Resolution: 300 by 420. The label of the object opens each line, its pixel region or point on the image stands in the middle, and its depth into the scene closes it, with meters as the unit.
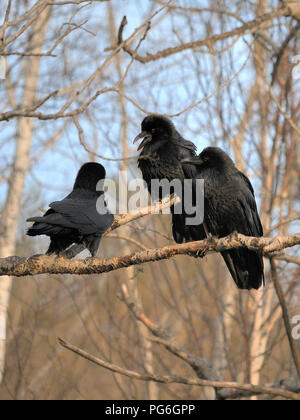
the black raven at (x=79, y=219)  8.46
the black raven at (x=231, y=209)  10.68
